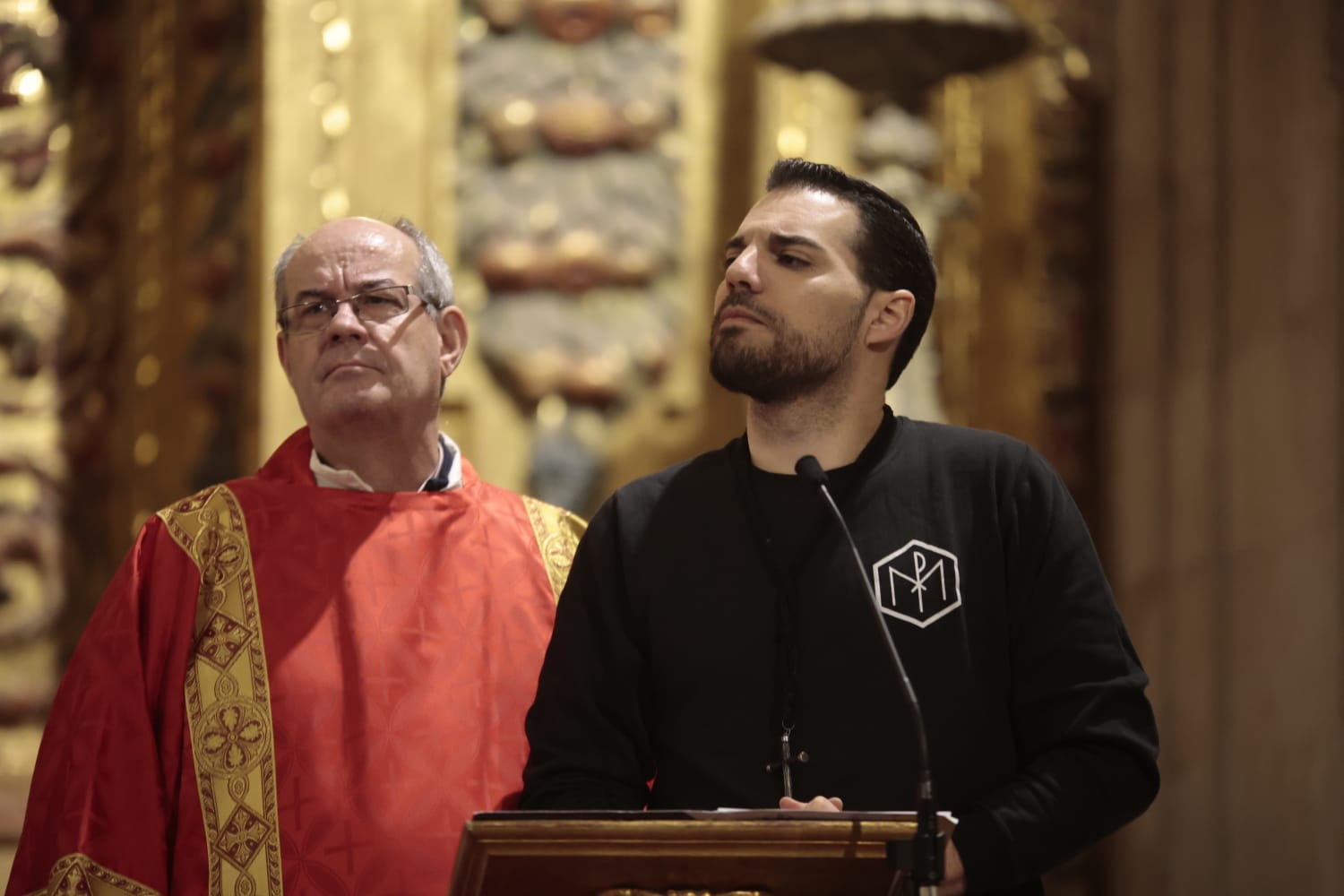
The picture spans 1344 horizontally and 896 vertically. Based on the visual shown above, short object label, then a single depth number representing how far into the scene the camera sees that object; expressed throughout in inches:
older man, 240.2
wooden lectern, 180.2
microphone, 176.9
